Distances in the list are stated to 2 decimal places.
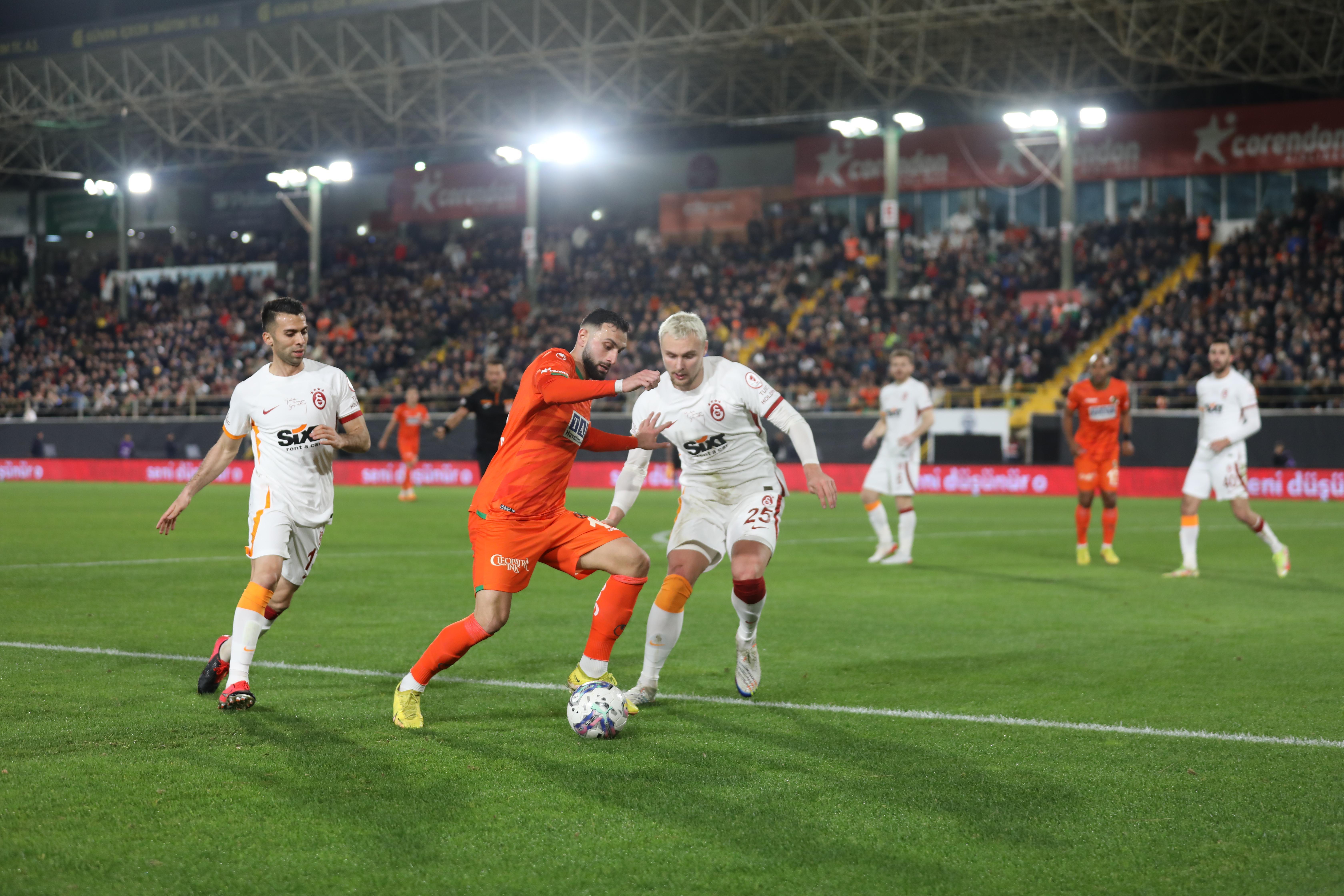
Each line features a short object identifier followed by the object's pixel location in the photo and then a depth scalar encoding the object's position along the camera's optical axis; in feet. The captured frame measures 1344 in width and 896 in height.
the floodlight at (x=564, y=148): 138.62
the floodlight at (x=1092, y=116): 121.49
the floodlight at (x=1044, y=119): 121.70
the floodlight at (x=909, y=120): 126.11
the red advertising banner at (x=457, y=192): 161.27
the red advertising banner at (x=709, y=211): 150.10
